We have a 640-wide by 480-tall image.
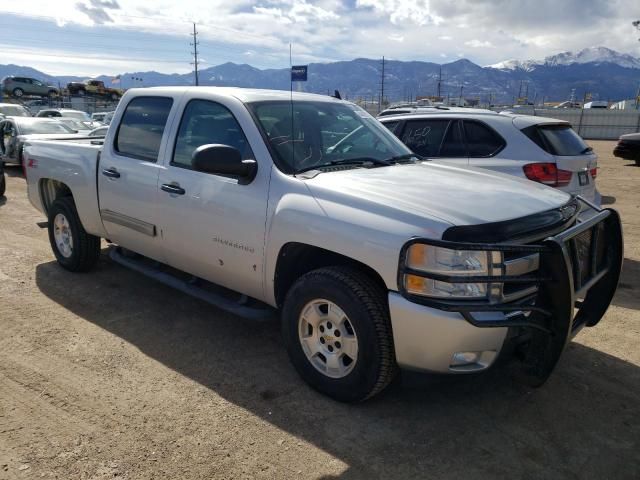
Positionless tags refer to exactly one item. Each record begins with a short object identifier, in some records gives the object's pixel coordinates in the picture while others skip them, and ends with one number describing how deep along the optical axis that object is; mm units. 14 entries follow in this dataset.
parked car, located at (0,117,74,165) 13758
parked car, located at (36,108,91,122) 24953
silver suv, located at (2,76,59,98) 43562
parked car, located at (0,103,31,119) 22578
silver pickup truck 2732
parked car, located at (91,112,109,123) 28609
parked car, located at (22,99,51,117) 38853
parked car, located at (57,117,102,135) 15620
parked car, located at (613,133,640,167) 16391
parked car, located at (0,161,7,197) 9938
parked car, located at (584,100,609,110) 51866
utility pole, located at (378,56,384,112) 43938
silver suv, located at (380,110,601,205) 5824
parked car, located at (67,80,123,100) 50156
